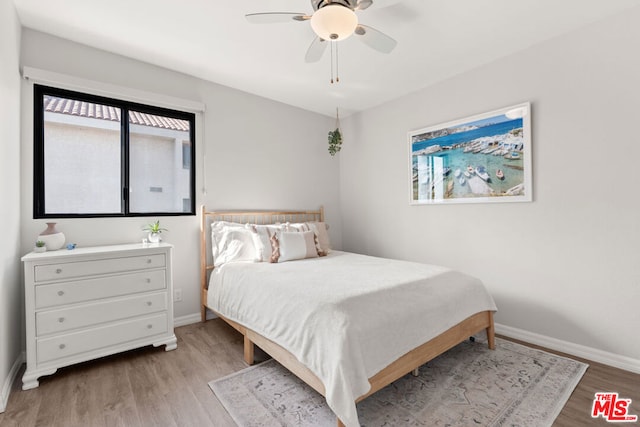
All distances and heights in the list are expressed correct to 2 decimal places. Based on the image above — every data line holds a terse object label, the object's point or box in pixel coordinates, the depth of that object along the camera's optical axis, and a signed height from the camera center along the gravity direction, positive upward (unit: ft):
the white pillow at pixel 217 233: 9.80 -0.70
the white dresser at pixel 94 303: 6.42 -2.19
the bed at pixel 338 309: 4.94 -2.07
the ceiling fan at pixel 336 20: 5.37 +3.73
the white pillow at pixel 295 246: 9.52 -1.13
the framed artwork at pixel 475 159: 8.51 +1.70
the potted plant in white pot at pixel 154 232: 8.72 -0.57
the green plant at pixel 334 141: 12.60 +3.05
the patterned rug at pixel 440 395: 5.34 -3.78
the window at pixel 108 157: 7.85 +1.69
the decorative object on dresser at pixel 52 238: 7.27 -0.60
